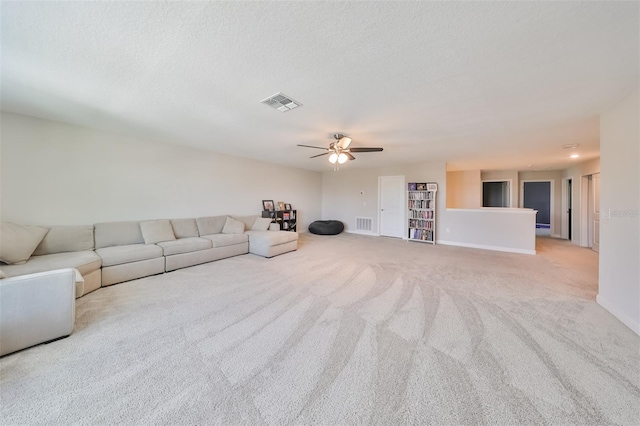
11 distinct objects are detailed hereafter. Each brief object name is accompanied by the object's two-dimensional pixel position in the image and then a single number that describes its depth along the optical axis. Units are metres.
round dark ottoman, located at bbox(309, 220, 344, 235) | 7.22
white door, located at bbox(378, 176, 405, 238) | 6.74
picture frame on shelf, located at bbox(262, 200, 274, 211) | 6.24
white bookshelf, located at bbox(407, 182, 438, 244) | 6.08
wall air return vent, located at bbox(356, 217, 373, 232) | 7.36
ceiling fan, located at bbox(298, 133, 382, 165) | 3.48
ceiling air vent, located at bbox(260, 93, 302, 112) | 2.35
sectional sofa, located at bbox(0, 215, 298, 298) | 2.63
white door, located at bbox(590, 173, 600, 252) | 5.22
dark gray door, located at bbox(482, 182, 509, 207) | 8.41
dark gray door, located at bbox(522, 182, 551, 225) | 7.89
